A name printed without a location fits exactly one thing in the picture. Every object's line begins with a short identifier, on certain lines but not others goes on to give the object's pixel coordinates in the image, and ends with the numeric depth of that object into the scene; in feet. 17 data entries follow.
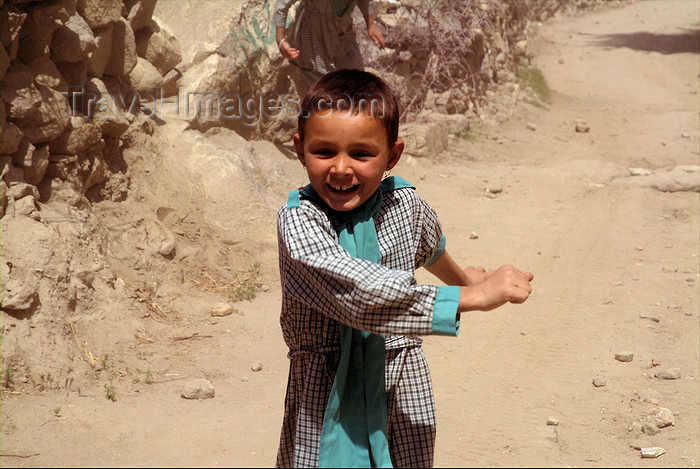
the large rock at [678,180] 19.58
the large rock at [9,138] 11.07
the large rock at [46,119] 11.85
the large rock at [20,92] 11.34
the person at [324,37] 18.83
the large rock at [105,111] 13.55
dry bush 25.48
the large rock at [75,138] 12.66
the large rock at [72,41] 12.68
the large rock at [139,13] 15.16
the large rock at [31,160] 11.58
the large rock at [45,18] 11.63
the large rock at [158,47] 15.98
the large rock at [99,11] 13.47
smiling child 4.67
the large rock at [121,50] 14.70
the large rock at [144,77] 15.64
